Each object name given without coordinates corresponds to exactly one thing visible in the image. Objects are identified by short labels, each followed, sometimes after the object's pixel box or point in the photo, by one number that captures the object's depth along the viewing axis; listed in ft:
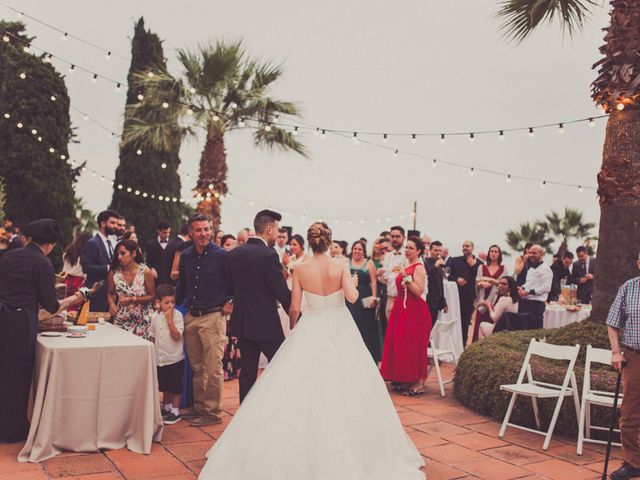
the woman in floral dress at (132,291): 18.29
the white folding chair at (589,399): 16.10
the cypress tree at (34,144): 68.80
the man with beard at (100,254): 23.32
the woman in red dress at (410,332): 22.71
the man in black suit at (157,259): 24.77
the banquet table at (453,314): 30.63
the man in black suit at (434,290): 26.12
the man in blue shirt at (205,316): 17.62
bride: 12.52
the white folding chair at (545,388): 16.76
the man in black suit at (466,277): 32.58
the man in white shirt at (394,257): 27.04
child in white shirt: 17.61
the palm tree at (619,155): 20.56
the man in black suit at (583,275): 39.60
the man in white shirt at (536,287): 27.66
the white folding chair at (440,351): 23.02
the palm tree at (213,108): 47.73
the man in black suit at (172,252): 21.14
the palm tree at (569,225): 70.54
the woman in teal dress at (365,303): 26.45
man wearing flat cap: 15.42
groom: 16.33
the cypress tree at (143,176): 73.54
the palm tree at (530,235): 71.61
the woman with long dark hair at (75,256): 25.66
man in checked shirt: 14.16
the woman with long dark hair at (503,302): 26.50
